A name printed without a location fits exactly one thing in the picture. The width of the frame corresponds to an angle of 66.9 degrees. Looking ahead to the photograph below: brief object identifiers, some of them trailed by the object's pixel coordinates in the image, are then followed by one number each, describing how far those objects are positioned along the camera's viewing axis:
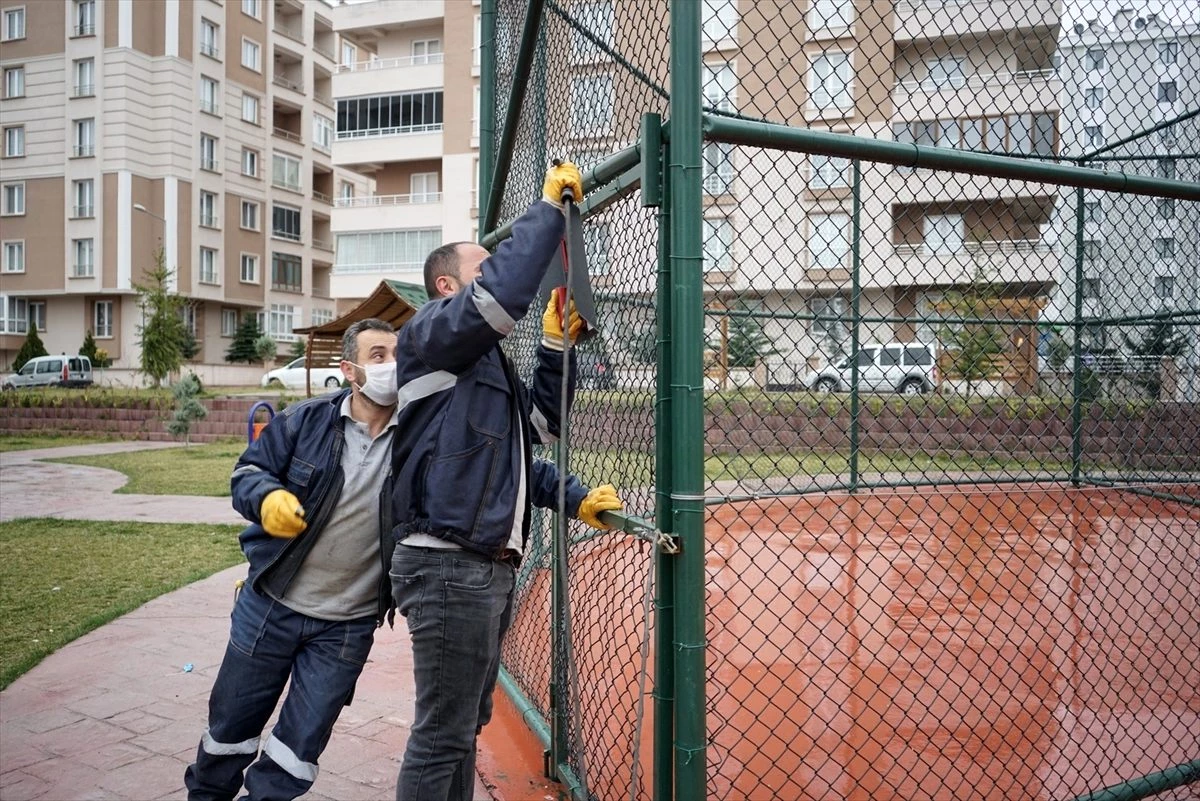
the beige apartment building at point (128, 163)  37.84
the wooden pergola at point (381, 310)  14.38
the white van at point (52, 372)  31.94
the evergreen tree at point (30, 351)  36.53
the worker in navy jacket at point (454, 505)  2.10
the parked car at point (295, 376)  32.03
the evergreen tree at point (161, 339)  26.16
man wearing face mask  2.50
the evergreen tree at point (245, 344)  39.66
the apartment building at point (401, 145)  32.84
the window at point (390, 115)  35.41
